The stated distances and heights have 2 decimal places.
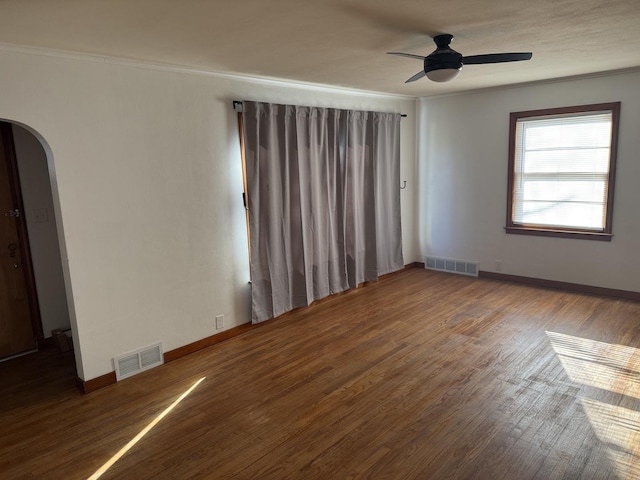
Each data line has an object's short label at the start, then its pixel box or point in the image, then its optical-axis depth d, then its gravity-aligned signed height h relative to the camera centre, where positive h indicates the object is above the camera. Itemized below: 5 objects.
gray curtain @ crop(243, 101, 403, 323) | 4.24 -0.31
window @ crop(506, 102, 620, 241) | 4.76 -0.09
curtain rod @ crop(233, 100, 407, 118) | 4.00 +0.65
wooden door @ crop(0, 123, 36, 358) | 3.82 -0.71
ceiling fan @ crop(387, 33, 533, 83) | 2.84 +0.70
